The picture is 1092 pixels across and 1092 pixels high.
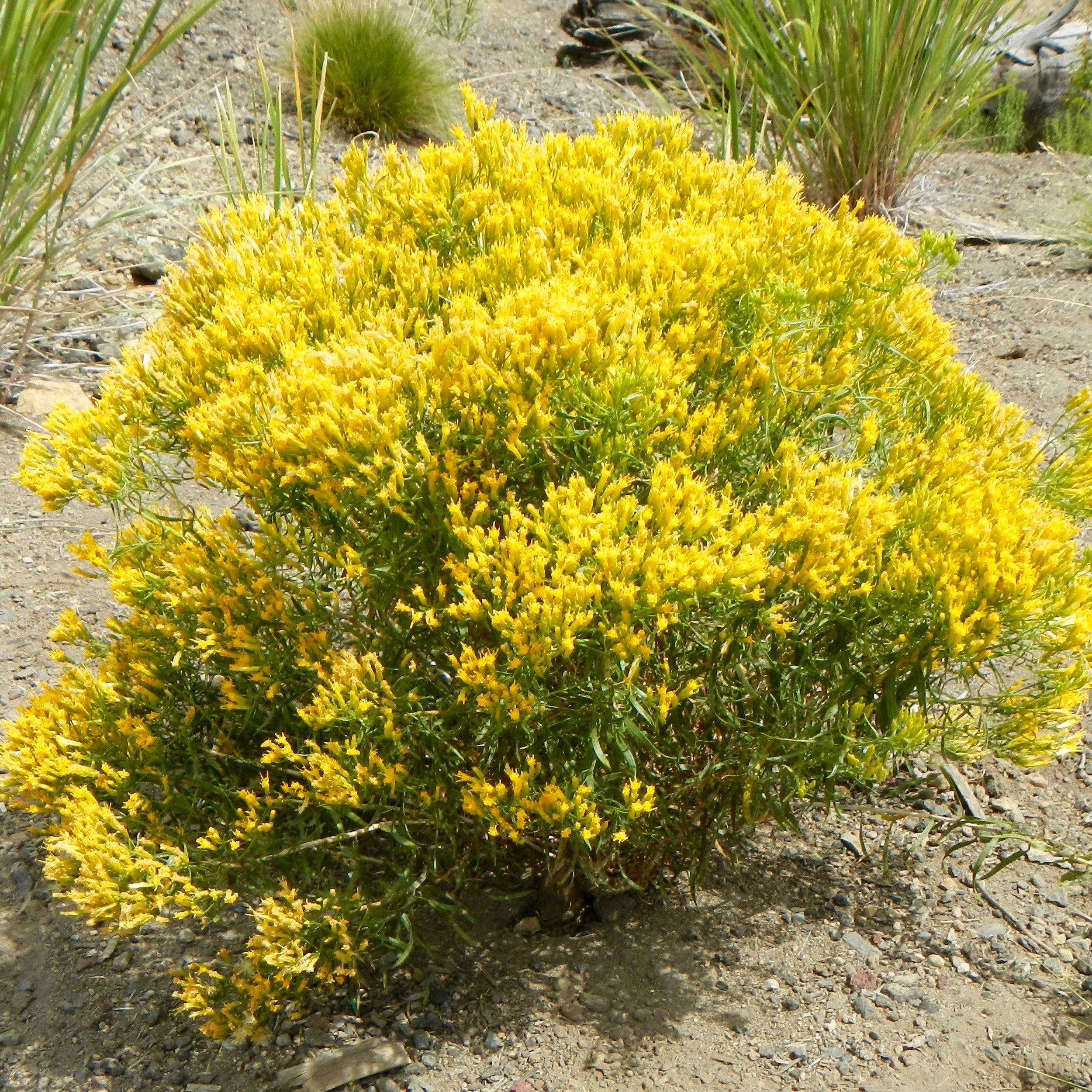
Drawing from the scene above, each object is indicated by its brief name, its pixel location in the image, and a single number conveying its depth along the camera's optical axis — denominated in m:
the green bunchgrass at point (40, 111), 3.27
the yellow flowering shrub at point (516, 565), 2.12
